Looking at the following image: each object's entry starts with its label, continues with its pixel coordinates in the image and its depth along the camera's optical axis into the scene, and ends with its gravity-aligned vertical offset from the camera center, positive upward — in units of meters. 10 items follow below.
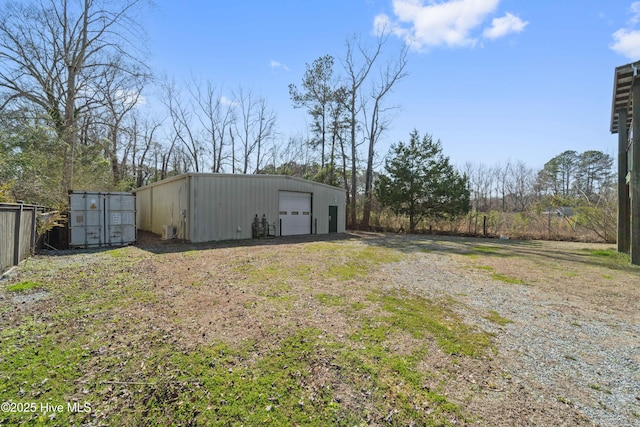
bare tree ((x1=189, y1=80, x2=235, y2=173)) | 27.56 +7.05
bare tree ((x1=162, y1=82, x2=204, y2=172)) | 26.86 +6.71
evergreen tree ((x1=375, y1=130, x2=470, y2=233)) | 16.20 +1.81
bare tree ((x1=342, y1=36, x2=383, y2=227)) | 21.23 +9.57
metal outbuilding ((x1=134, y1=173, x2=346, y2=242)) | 10.60 +0.33
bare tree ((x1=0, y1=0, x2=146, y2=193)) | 12.19 +6.96
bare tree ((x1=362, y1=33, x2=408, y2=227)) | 20.89 +6.81
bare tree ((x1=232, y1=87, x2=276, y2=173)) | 28.02 +6.59
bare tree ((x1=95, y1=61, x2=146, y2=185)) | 14.32 +6.41
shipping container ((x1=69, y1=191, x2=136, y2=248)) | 8.60 -0.17
